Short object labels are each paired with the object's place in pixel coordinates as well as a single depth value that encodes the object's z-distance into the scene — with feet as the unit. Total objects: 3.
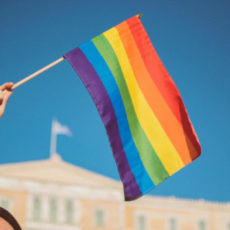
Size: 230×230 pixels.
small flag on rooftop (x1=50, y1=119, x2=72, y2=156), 104.99
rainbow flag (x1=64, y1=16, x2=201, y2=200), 16.20
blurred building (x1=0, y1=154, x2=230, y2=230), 100.68
